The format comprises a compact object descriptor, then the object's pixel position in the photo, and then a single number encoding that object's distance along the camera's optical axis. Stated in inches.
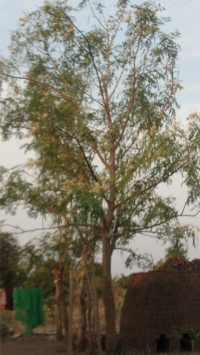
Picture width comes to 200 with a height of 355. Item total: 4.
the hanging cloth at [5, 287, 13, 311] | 448.5
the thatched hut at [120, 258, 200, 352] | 452.4
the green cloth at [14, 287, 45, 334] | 431.2
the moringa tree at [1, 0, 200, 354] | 382.9
